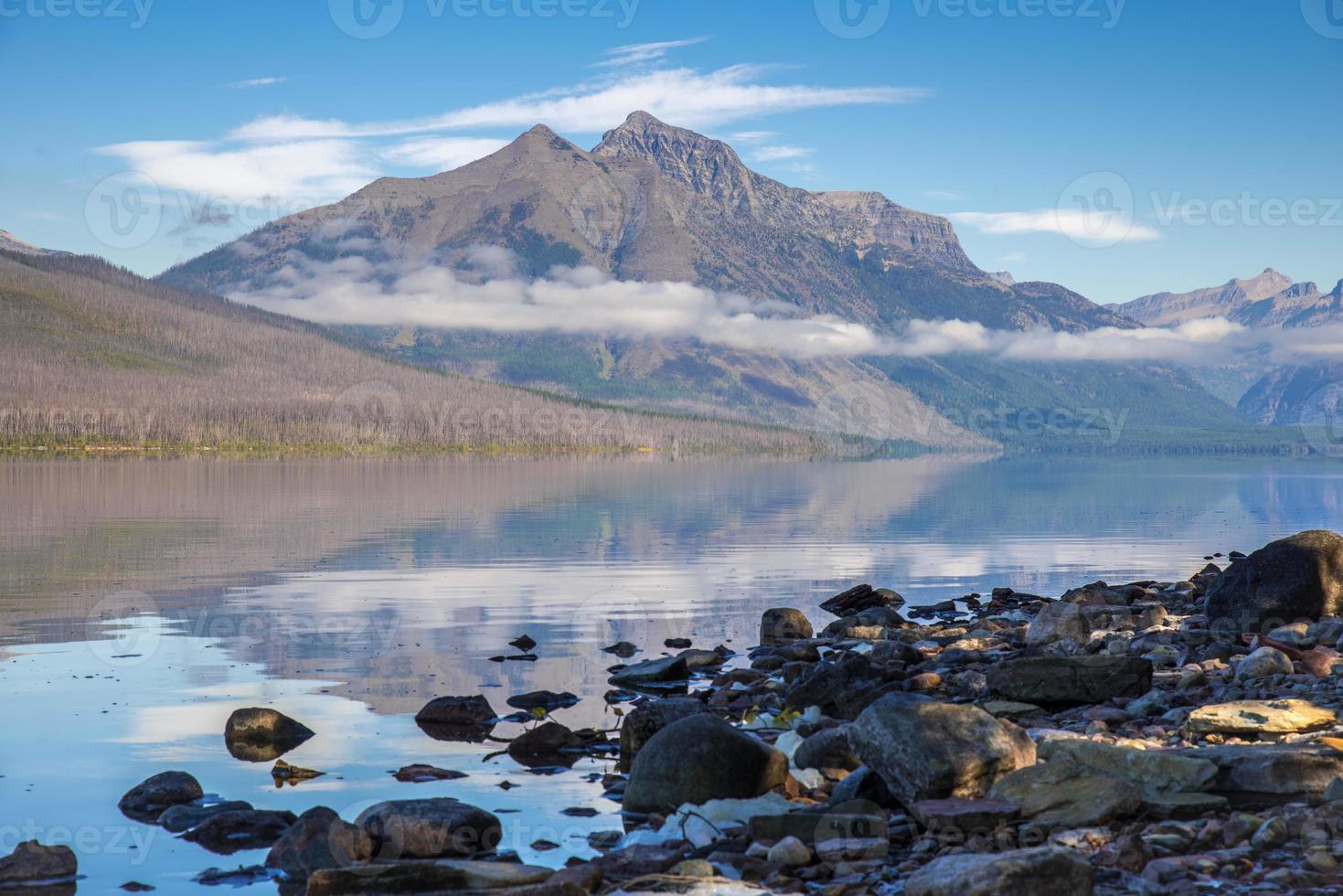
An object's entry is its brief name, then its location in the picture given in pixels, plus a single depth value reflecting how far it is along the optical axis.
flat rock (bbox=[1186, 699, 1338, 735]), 17.66
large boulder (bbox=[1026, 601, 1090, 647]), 28.84
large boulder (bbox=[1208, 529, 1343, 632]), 28.23
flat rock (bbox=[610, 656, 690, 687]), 27.30
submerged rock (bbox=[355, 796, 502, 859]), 15.38
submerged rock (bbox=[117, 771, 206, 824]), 17.59
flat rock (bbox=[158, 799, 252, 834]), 16.84
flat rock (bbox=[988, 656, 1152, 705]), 21.34
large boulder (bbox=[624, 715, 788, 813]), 17.00
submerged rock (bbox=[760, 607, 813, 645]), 33.88
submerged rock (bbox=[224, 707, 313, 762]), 21.02
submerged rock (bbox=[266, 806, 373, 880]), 14.80
